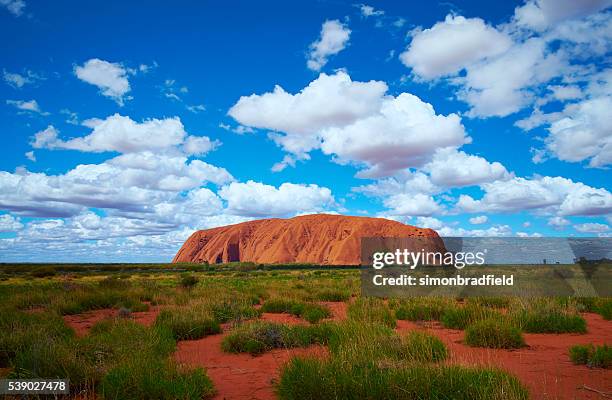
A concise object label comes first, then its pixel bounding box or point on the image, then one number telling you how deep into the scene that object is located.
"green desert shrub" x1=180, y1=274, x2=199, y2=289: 26.66
